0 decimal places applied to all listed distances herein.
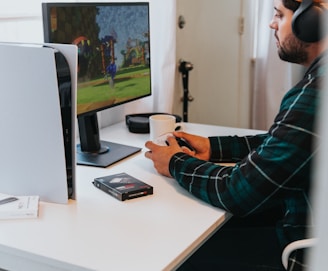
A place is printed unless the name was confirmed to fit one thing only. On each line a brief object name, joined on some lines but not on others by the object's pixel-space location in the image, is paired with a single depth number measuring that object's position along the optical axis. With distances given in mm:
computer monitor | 1491
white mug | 1759
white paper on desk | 1200
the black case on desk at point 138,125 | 1954
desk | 1042
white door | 2752
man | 1156
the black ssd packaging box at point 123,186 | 1337
